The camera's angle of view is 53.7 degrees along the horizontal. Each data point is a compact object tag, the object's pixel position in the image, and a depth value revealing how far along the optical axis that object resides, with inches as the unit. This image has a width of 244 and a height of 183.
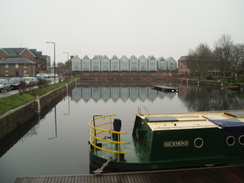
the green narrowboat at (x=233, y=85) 2472.9
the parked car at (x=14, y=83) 1637.6
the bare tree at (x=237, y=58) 3240.7
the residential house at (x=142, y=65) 5177.2
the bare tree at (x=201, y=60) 3577.8
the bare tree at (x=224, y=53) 3011.8
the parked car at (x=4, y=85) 1401.3
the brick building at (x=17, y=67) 3472.0
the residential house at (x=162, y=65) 5383.9
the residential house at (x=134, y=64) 5147.6
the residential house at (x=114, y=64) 5108.3
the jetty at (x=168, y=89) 2388.5
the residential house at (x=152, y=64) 5177.2
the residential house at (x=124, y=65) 5132.9
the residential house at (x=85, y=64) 5078.7
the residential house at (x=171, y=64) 5406.0
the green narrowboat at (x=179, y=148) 420.2
